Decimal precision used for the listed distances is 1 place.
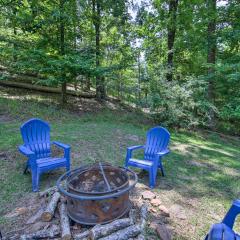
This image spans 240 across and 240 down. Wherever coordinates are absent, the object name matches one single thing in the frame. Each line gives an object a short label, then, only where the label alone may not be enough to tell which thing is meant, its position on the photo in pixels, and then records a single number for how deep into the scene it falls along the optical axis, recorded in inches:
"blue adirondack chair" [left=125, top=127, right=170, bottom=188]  140.2
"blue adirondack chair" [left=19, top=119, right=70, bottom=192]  127.7
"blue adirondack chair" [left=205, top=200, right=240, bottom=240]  54.1
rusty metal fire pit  88.5
